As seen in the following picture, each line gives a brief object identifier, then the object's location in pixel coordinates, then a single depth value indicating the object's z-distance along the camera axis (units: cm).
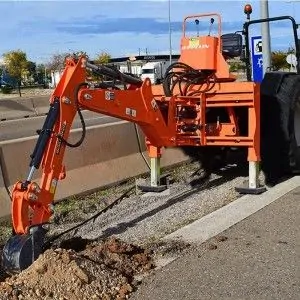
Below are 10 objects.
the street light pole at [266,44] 1267
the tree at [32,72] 7438
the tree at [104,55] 6662
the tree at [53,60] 6685
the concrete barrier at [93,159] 741
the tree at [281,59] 4609
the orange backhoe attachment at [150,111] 509
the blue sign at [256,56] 1293
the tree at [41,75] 8392
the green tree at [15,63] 6569
